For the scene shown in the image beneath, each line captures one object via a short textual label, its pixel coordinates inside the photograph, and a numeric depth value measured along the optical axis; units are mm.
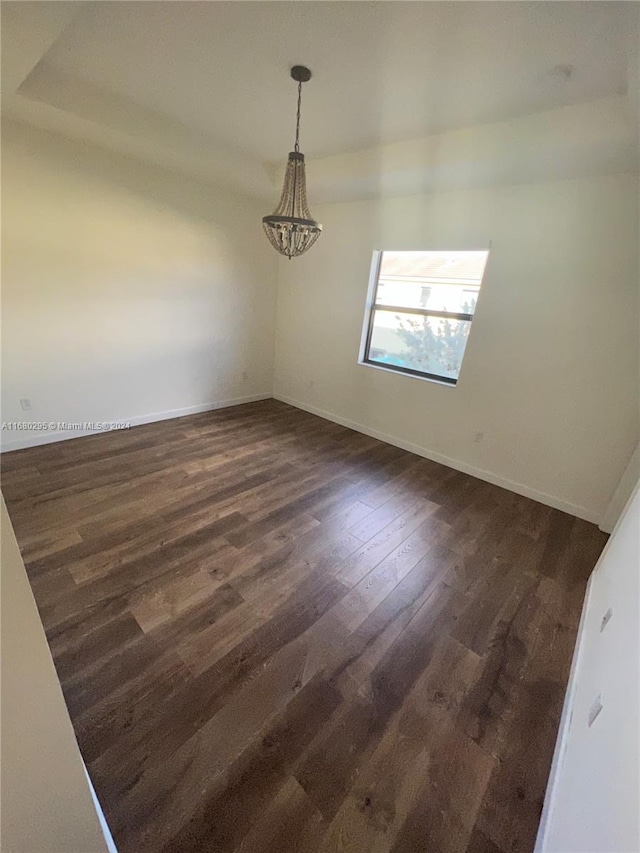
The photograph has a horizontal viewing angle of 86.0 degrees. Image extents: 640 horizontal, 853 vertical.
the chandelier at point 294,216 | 2006
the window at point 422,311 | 3354
